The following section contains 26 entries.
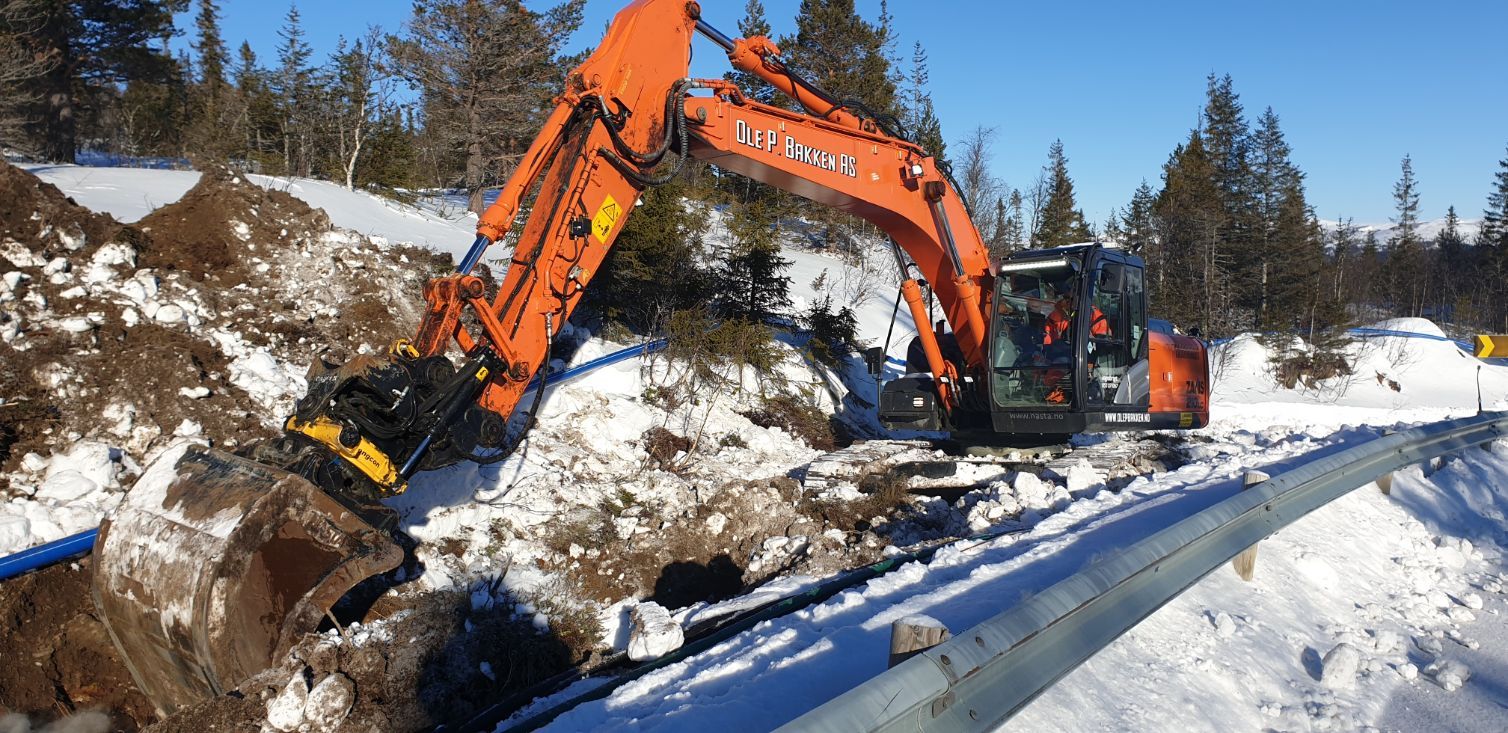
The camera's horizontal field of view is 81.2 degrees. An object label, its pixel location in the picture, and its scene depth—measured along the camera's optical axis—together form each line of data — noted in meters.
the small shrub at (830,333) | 14.37
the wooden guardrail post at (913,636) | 2.72
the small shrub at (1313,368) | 25.28
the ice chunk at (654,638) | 4.67
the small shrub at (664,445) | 9.85
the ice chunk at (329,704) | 4.60
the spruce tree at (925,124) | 33.94
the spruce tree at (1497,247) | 51.56
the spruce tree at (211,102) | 21.70
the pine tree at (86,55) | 22.47
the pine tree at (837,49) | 29.38
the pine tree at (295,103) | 25.14
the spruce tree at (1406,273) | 60.26
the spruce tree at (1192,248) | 29.00
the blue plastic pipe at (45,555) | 5.24
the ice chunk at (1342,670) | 3.89
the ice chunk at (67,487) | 6.16
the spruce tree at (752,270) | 13.40
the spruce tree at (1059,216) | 35.75
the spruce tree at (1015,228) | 47.78
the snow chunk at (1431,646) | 4.55
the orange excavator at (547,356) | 4.65
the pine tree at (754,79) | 26.92
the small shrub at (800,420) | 12.09
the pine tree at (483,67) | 23.39
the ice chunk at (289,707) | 4.52
